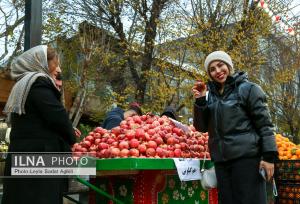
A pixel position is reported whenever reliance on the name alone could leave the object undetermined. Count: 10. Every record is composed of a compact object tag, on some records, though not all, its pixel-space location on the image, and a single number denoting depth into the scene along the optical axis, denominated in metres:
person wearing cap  3.01
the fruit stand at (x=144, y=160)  3.49
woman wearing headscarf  2.83
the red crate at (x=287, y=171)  3.95
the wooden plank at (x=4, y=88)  12.49
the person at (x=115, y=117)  5.50
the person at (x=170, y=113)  6.57
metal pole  3.63
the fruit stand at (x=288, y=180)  3.92
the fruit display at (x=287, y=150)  5.22
